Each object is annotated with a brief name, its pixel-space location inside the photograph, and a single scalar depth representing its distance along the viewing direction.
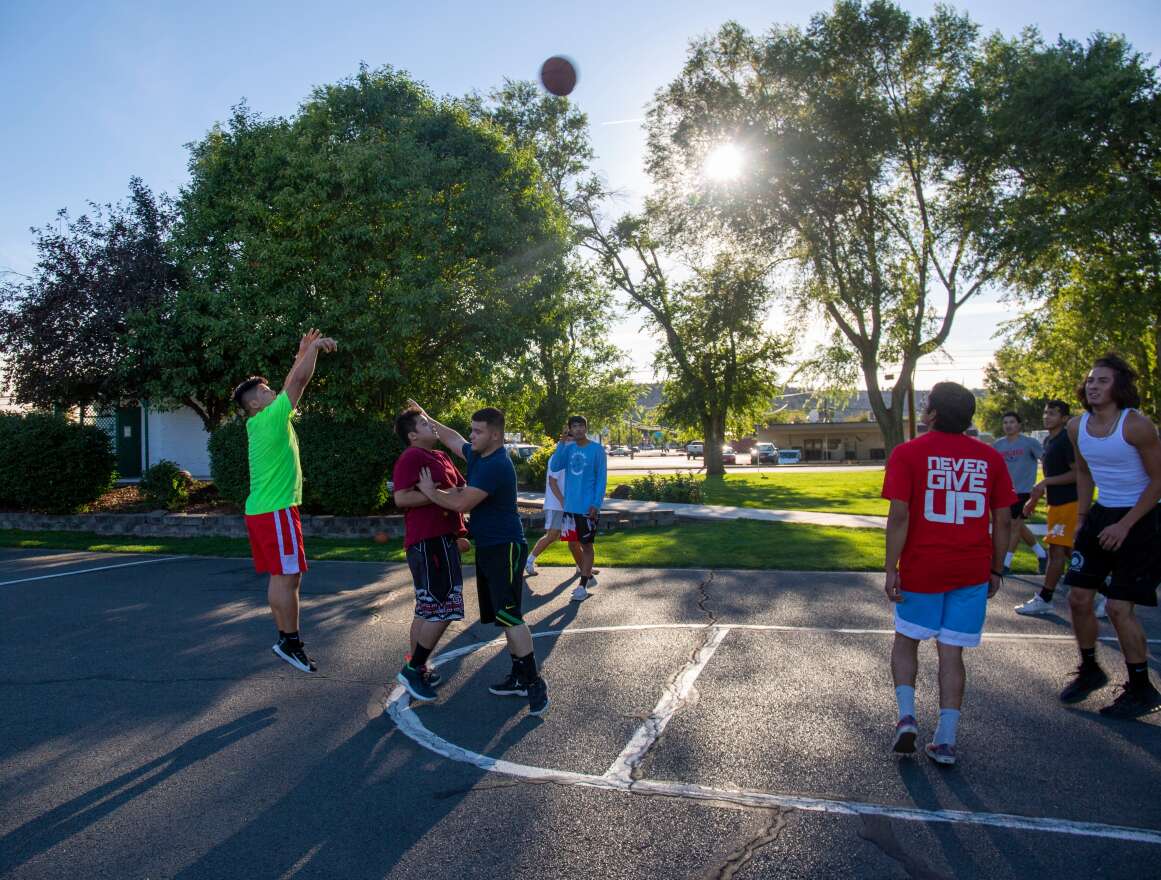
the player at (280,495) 5.79
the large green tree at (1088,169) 21.61
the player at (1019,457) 9.63
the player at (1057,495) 7.98
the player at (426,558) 5.30
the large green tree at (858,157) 26.08
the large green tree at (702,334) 32.84
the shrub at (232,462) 15.30
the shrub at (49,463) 16.16
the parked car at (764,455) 66.97
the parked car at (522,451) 32.68
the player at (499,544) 5.13
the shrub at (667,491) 20.89
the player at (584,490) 9.15
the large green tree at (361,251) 14.97
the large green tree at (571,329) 34.53
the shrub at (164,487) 16.88
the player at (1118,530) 5.06
